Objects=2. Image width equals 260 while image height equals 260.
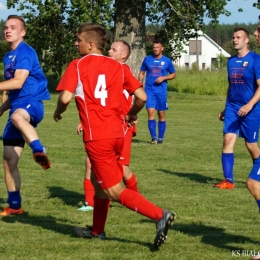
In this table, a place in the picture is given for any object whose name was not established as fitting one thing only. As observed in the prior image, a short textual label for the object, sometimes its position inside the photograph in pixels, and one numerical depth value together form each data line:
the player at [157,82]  20.90
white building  151.79
